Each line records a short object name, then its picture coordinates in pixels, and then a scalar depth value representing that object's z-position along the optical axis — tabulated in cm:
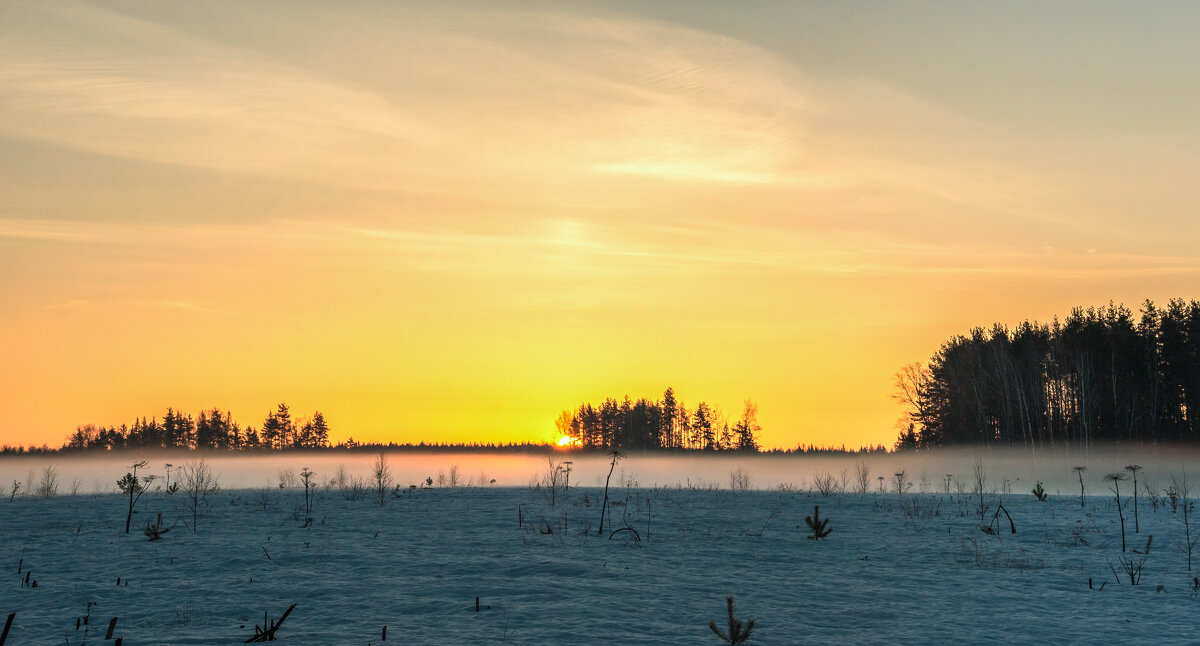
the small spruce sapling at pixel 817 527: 1772
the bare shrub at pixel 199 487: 2305
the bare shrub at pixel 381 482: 2548
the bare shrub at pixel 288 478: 3208
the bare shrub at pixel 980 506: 2125
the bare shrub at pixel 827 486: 2778
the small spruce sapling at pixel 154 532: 1747
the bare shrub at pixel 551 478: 2750
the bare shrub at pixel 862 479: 3022
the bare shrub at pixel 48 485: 2835
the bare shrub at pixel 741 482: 3172
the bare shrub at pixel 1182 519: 1623
